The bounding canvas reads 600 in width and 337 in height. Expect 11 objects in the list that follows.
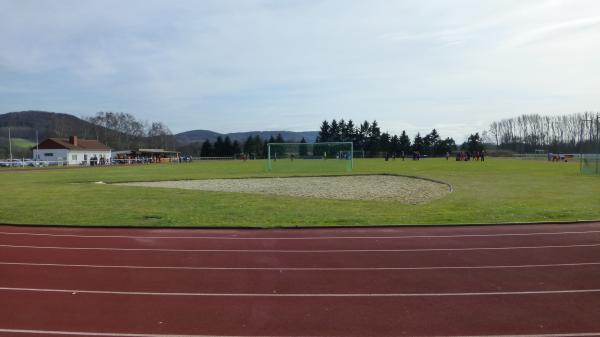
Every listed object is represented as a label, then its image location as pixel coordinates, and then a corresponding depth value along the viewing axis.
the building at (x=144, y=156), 80.81
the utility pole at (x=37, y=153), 79.81
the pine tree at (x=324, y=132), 131.88
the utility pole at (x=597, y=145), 31.22
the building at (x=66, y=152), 78.88
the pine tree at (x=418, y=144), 122.22
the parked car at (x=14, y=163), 61.62
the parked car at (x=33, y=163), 64.12
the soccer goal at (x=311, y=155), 48.84
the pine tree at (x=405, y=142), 121.76
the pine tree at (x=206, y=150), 121.99
